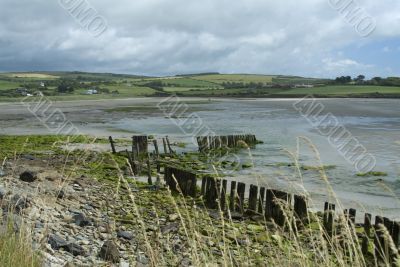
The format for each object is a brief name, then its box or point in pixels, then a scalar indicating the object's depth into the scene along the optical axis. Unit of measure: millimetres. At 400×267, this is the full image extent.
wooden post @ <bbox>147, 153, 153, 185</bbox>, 19077
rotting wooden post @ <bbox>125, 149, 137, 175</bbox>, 21831
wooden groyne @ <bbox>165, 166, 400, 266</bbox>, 10505
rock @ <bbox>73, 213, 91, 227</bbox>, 11202
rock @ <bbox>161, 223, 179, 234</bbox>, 11050
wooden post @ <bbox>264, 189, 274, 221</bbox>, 13680
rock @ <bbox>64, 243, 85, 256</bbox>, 8430
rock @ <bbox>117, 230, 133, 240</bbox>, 10555
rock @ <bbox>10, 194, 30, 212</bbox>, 9312
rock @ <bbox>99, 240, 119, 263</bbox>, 7590
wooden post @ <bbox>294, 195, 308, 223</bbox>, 12828
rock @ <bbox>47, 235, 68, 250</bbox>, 8288
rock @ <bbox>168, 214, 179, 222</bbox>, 12941
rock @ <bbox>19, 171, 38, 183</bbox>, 14814
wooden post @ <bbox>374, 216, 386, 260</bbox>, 8838
